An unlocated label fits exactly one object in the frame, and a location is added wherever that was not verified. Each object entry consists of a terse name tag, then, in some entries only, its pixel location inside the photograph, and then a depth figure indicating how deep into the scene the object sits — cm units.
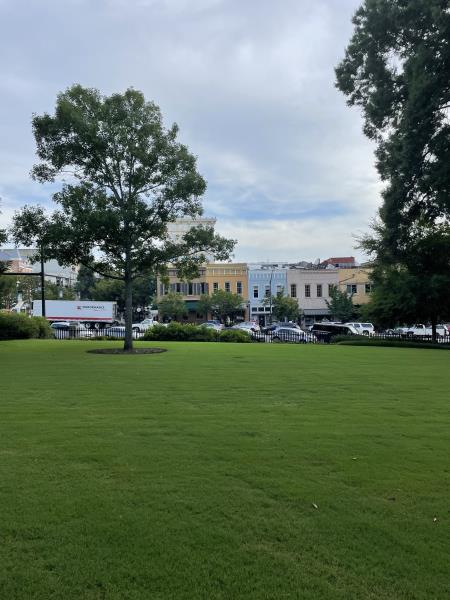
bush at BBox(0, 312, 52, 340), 3294
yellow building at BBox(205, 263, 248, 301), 7888
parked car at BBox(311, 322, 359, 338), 4161
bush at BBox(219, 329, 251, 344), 3447
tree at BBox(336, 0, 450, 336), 2366
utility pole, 2221
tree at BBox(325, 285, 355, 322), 6725
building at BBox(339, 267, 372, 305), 7325
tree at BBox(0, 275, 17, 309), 6027
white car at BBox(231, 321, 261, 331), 5661
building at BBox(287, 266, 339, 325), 7594
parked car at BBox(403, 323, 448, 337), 5679
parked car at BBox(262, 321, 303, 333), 5872
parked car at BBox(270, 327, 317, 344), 3677
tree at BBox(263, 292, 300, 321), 7038
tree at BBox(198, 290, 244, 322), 7356
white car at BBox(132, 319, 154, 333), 5658
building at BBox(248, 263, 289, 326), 7694
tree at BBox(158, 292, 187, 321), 7519
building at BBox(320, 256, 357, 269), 10981
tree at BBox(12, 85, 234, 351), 2123
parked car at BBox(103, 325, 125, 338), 4068
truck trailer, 6081
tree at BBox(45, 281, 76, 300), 8284
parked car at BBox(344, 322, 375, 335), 4972
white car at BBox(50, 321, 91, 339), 3958
